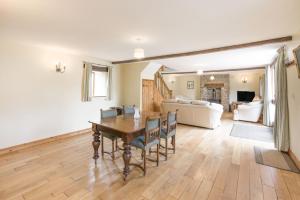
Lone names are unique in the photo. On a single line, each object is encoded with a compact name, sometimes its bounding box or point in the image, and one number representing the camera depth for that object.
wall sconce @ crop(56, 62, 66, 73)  4.08
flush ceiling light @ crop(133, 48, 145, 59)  2.96
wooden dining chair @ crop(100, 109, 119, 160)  2.91
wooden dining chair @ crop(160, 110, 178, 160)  2.99
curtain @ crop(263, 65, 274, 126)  5.54
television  8.69
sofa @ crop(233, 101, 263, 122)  6.36
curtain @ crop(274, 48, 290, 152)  3.20
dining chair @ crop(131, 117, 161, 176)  2.41
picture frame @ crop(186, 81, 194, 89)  10.89
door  5.95
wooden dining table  2.28
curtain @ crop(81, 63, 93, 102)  4.70
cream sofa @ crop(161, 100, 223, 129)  5.25
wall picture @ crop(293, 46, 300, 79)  2.19
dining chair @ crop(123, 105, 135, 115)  3.66
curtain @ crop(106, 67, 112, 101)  5.45
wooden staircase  6.64
